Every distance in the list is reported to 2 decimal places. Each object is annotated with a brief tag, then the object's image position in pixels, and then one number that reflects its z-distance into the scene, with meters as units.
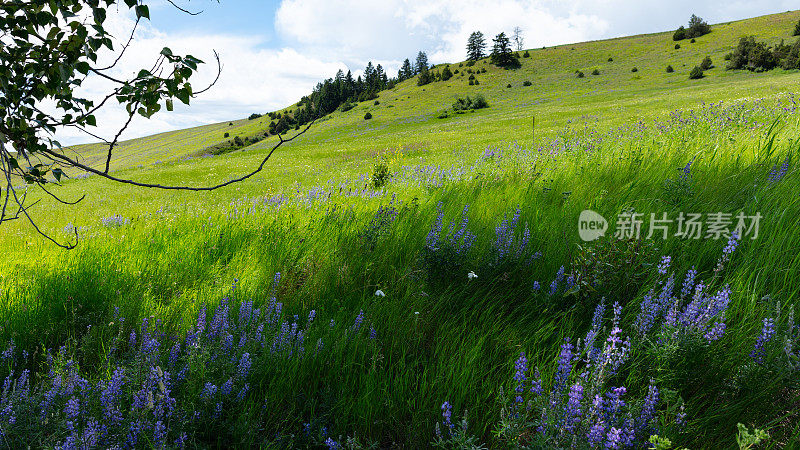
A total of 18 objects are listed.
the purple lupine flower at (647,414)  1.43
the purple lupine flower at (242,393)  1.75
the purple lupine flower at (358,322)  2.31
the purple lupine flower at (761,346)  1.65
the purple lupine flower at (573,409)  1.35
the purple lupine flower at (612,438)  1.23
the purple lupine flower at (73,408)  1.50
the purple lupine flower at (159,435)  1.46
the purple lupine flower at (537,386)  1.51
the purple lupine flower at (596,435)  1.28
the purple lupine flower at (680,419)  1.40
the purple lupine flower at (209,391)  1.66
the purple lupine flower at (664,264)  2.13
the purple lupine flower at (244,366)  1.84
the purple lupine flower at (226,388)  1.75
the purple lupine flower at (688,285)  2.02
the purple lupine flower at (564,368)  1.54
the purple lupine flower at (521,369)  1.59
